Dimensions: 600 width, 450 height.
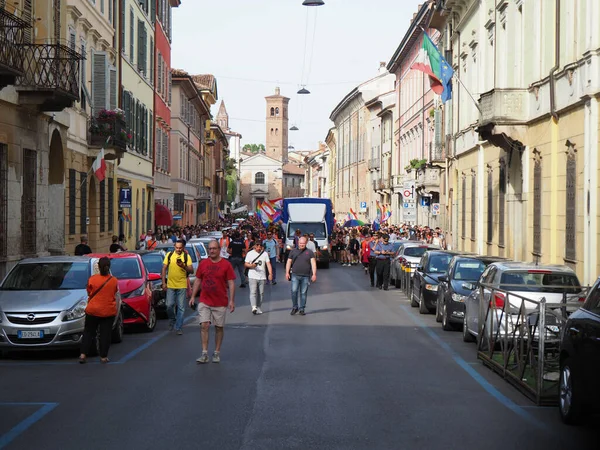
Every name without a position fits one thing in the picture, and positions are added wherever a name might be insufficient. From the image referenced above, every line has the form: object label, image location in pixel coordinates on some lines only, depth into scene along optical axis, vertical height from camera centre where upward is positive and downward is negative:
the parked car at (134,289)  17.75 -1.35
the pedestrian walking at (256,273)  21.80 -1.28
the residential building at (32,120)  21.66 +2.36
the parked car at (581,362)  8.56 -1.33
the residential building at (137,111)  37.53 +4.38
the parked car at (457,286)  18.05 -1.31
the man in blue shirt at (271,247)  32.47 -1.03
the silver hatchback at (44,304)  13.93 -1.30
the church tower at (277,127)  191.88 +18.09
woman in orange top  13.73 -1.34
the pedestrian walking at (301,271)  21.23 -1.18
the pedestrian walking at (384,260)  30.09 -1.34
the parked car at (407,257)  29.75 -1.26
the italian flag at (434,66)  29.67 +4.71
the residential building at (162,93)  47.72 +6.54
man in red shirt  13.68 -1.09
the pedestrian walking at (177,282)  17.91 -1.21
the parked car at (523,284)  14.45 -1.03
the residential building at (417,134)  46.56 +4.96
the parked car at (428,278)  21.75 -1.40
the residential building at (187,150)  60.05 +4.67
